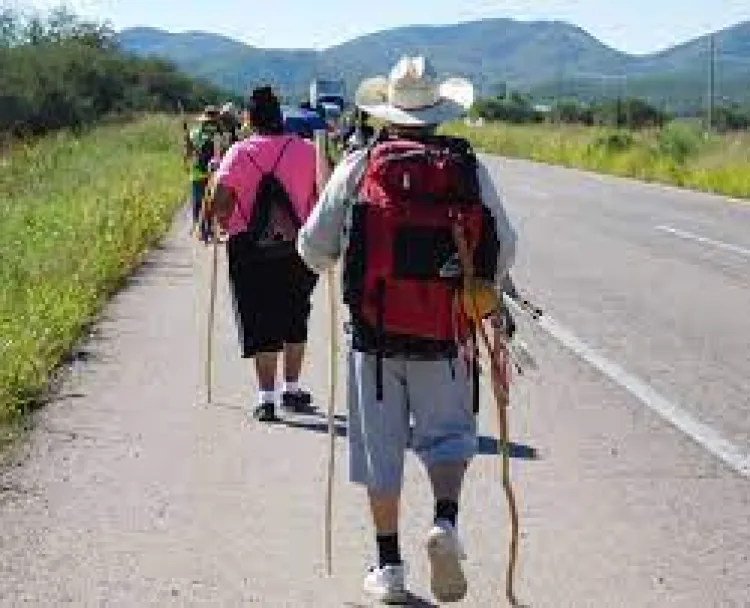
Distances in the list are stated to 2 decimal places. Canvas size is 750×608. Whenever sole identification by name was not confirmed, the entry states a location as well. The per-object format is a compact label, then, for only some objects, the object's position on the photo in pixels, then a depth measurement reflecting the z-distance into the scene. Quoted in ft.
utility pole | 318.08
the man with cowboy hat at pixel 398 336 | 28.33
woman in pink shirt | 47.20
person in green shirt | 102.02
